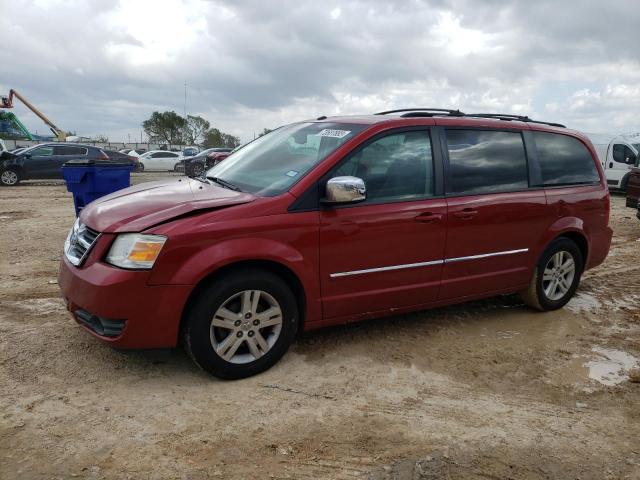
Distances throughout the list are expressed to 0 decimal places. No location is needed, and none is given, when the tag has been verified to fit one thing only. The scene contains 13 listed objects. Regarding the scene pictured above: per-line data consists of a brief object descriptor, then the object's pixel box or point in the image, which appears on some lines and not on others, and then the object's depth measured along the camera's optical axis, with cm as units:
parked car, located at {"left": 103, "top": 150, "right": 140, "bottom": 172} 2167
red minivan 312
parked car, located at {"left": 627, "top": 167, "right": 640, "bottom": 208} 1160
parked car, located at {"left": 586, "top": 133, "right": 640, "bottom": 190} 1784
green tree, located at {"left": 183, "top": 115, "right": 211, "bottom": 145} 6894
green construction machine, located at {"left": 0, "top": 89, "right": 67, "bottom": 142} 5066
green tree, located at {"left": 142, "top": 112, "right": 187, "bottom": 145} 6500
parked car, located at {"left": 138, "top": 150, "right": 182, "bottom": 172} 2962
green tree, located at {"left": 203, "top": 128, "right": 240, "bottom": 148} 6935
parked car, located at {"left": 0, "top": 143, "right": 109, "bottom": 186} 1773
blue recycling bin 664
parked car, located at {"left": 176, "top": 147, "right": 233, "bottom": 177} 2386
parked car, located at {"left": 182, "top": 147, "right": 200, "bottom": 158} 3384
